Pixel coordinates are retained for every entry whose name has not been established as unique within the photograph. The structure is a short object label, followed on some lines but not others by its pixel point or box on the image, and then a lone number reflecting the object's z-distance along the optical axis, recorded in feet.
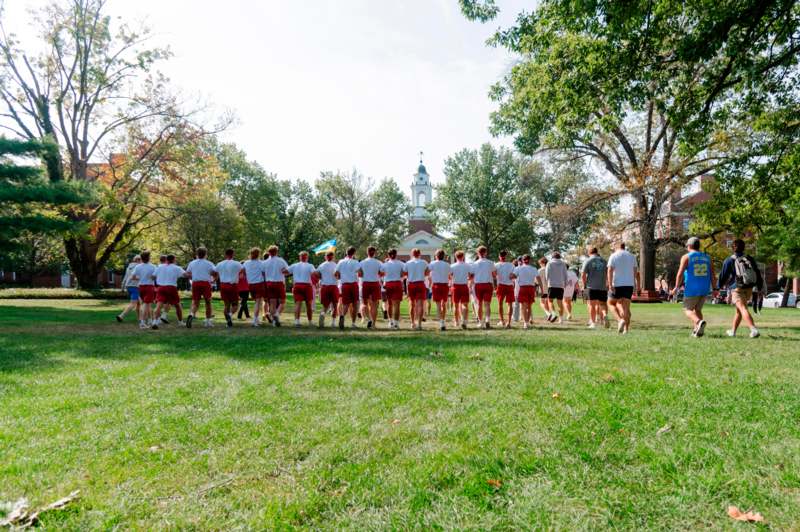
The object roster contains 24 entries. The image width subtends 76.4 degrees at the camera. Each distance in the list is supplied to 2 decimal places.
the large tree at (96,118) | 92.58
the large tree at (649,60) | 38.01
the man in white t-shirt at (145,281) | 41.96
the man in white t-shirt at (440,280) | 42.32
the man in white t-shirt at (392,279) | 43.19
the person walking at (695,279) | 34.53
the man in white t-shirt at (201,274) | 42.88
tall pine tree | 59.62
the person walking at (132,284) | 43.91
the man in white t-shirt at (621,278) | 39.29
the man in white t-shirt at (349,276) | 42.83
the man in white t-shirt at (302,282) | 43.98
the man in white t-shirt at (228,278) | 45.88
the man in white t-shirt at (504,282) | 44.55
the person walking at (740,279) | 33.50
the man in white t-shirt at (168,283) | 41.96
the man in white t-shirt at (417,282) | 42.16
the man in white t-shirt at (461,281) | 42.93
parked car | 123.85
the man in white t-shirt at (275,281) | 44.47
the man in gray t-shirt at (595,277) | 42.09
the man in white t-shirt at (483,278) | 42.83
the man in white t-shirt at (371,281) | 43.14
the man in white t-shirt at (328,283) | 43.05
